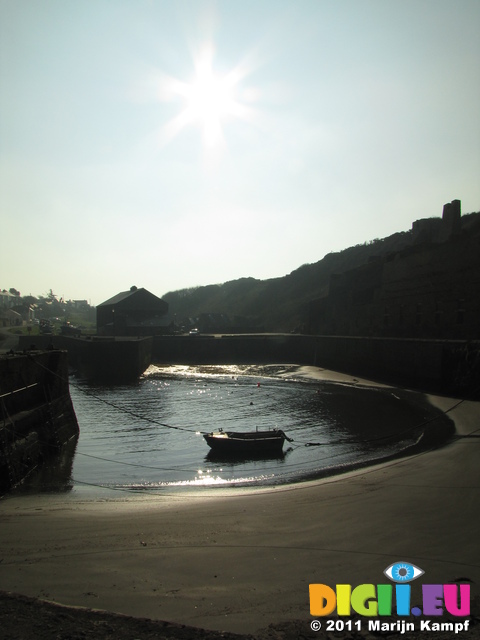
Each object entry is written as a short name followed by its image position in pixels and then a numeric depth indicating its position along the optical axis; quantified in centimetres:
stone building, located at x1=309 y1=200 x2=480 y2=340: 3606
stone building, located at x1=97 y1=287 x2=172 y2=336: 7550
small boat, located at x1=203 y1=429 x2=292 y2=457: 1931
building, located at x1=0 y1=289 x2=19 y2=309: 15595
